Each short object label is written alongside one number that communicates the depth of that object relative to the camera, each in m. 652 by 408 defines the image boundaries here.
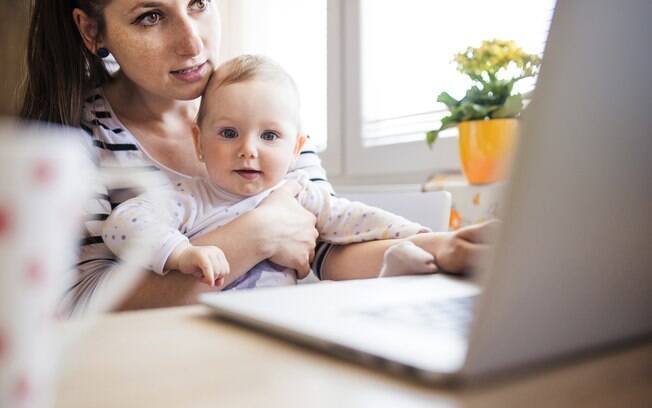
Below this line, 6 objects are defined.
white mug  0.16
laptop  0.24
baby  1.03
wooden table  0.26
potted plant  1.41
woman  0.98
